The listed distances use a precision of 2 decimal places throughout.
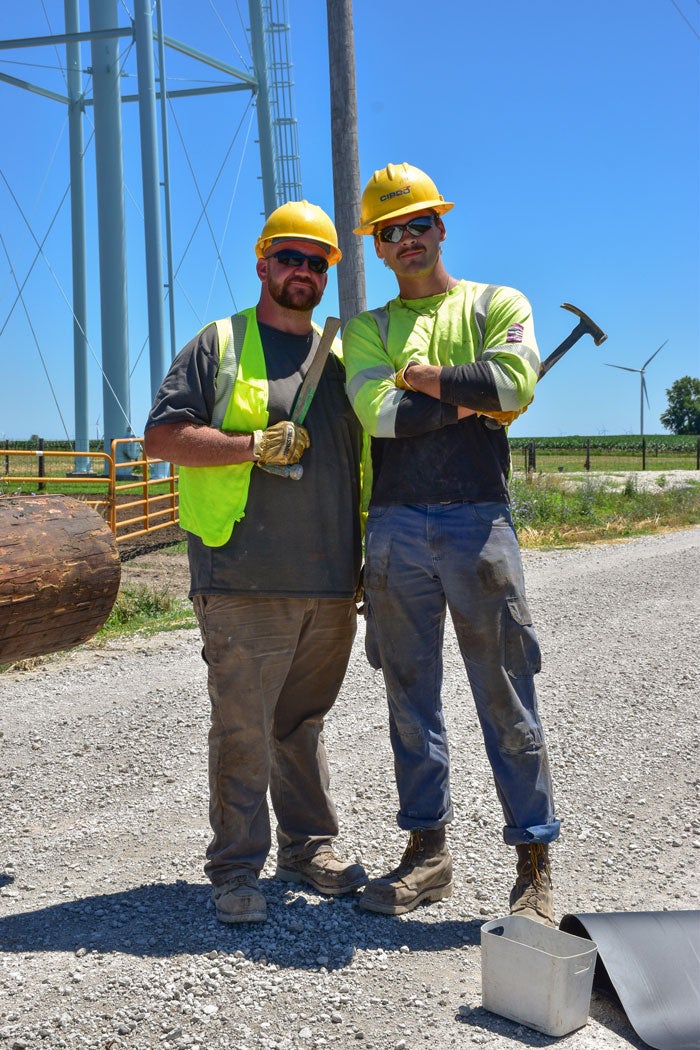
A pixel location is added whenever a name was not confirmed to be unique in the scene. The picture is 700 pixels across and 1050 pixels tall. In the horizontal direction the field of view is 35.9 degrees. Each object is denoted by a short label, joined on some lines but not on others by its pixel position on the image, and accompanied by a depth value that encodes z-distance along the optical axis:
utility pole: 6.74
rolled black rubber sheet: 3.02
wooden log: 3.85
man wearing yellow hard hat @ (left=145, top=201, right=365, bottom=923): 3.63
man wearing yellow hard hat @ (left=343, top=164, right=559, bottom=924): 3.51
